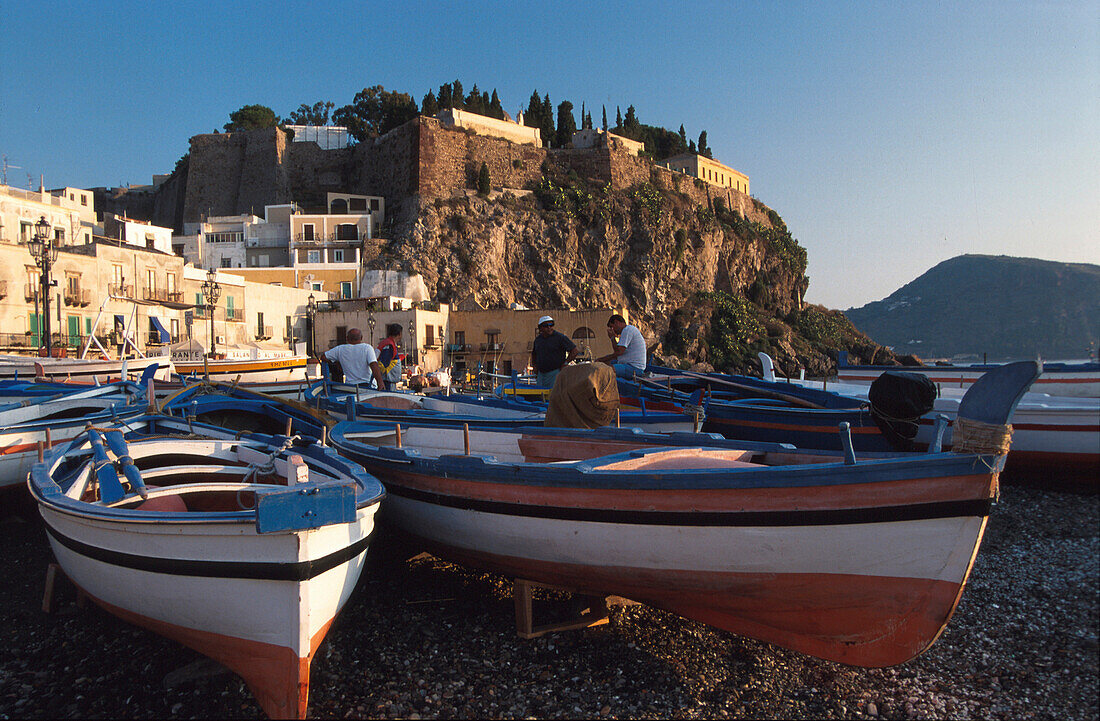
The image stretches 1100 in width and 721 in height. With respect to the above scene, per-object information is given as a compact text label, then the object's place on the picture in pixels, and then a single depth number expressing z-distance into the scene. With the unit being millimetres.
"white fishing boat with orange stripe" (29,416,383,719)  3285
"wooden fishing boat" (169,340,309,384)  17406
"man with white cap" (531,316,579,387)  8562
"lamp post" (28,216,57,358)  17802
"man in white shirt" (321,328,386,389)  9305
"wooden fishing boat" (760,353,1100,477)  8711
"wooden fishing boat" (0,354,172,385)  15586
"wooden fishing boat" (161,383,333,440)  8141
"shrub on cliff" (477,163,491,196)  47188
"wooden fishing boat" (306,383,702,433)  6609
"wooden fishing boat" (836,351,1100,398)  13617
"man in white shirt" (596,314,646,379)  8945
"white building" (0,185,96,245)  30812
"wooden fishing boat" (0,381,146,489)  6953
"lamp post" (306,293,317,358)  33562
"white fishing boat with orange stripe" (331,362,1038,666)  3441
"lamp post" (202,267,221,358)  25969
